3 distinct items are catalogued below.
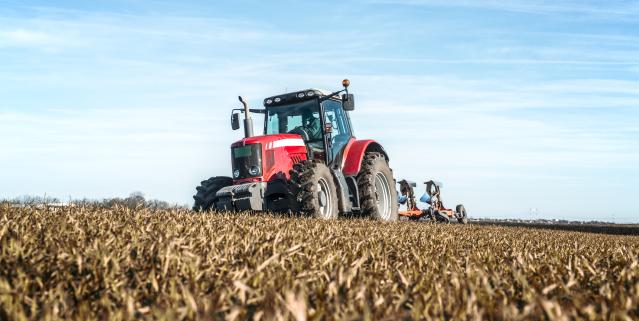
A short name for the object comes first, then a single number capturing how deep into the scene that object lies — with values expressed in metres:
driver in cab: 10.53
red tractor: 9.15
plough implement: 15.98
